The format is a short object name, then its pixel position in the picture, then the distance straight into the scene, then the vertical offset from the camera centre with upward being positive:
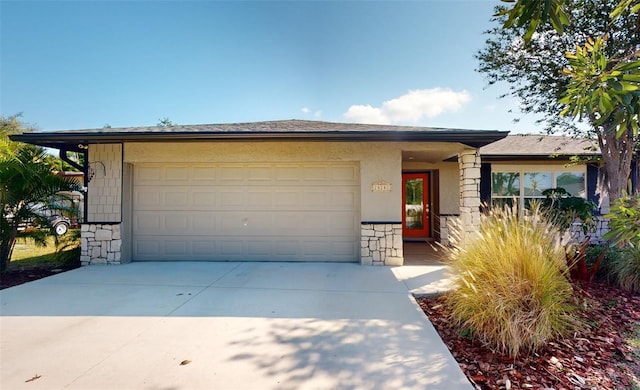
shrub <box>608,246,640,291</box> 4.58 -1.16
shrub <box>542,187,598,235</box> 6.13 -0.26
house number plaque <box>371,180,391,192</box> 6.75 +0.31
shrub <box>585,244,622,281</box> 4.96 -1.16
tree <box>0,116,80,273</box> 5.90 +0.14
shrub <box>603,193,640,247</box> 2.53 -0.23
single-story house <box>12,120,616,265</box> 6.77 +0.05
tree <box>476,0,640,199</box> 3.35 +3.12
